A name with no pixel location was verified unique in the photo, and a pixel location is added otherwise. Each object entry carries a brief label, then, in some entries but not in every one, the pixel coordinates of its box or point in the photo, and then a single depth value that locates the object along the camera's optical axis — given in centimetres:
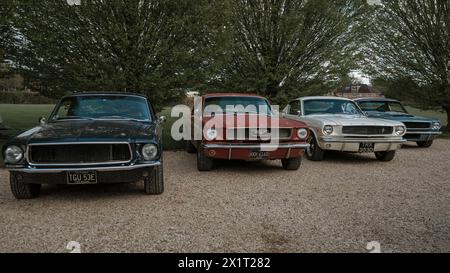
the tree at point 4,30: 793
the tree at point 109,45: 837
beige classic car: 711
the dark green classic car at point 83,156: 406
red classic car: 576
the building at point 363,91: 6246
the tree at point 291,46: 1204
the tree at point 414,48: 1346
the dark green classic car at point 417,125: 969
